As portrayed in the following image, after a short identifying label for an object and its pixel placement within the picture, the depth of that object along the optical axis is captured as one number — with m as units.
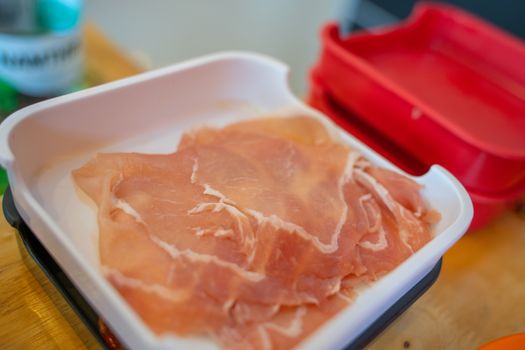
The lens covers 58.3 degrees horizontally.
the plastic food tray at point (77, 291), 0.54
